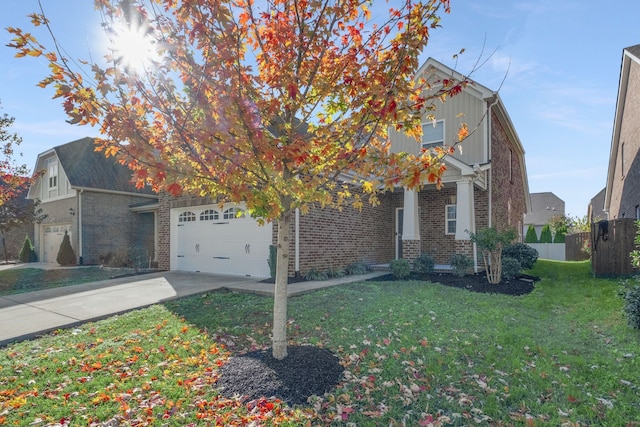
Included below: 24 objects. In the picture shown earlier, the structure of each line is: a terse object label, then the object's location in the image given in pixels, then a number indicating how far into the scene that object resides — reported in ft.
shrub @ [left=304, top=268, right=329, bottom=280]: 31.99
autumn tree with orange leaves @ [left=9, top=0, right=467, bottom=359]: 10.33
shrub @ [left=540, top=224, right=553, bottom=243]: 78.72
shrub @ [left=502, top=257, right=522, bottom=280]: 32.04
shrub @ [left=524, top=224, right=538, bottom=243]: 79.92
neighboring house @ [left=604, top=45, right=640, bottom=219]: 40.45
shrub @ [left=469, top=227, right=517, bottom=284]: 29.78
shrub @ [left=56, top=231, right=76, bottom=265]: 53.31
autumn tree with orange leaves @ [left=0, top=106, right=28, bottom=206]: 41.11
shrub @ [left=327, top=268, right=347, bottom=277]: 34.12
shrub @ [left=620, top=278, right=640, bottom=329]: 16.85
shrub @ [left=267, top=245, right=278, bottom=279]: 31.63
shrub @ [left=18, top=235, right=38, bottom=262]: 64.75
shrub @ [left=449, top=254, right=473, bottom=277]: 34.09
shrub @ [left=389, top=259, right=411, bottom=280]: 34.14
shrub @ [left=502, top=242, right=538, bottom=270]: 37.01
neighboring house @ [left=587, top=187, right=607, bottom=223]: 106.88
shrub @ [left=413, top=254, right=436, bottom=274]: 36.14
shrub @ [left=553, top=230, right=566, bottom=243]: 78.28
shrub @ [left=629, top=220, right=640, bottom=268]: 19.18
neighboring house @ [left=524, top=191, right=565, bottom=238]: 133.08
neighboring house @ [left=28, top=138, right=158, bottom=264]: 55.52
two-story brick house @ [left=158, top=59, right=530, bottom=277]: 34.27
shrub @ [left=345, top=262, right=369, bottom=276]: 37.17
